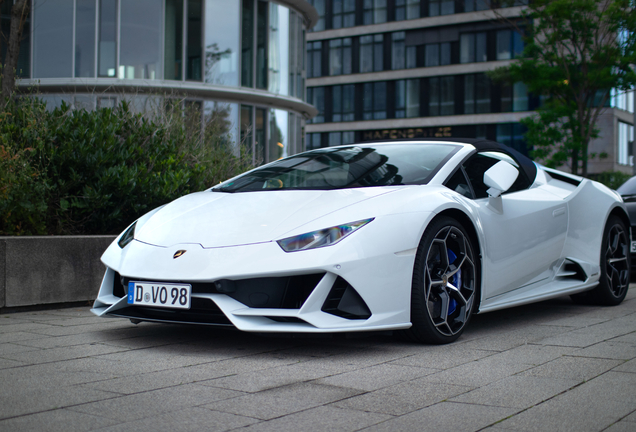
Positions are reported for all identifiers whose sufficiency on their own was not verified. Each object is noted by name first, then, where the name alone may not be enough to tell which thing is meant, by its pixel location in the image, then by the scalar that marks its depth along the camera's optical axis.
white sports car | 3.58
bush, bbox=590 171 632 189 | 33.61
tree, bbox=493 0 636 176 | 21.36
